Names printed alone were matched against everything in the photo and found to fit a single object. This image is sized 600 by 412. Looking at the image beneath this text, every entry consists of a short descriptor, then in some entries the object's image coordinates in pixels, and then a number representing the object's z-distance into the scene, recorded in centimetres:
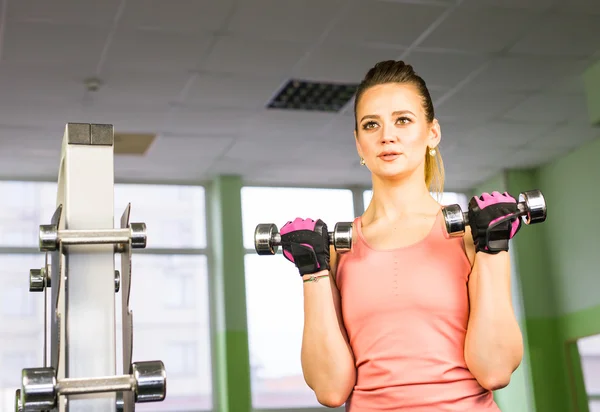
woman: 149
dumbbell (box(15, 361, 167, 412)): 116
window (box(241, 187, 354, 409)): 770
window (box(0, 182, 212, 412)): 718
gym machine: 120
